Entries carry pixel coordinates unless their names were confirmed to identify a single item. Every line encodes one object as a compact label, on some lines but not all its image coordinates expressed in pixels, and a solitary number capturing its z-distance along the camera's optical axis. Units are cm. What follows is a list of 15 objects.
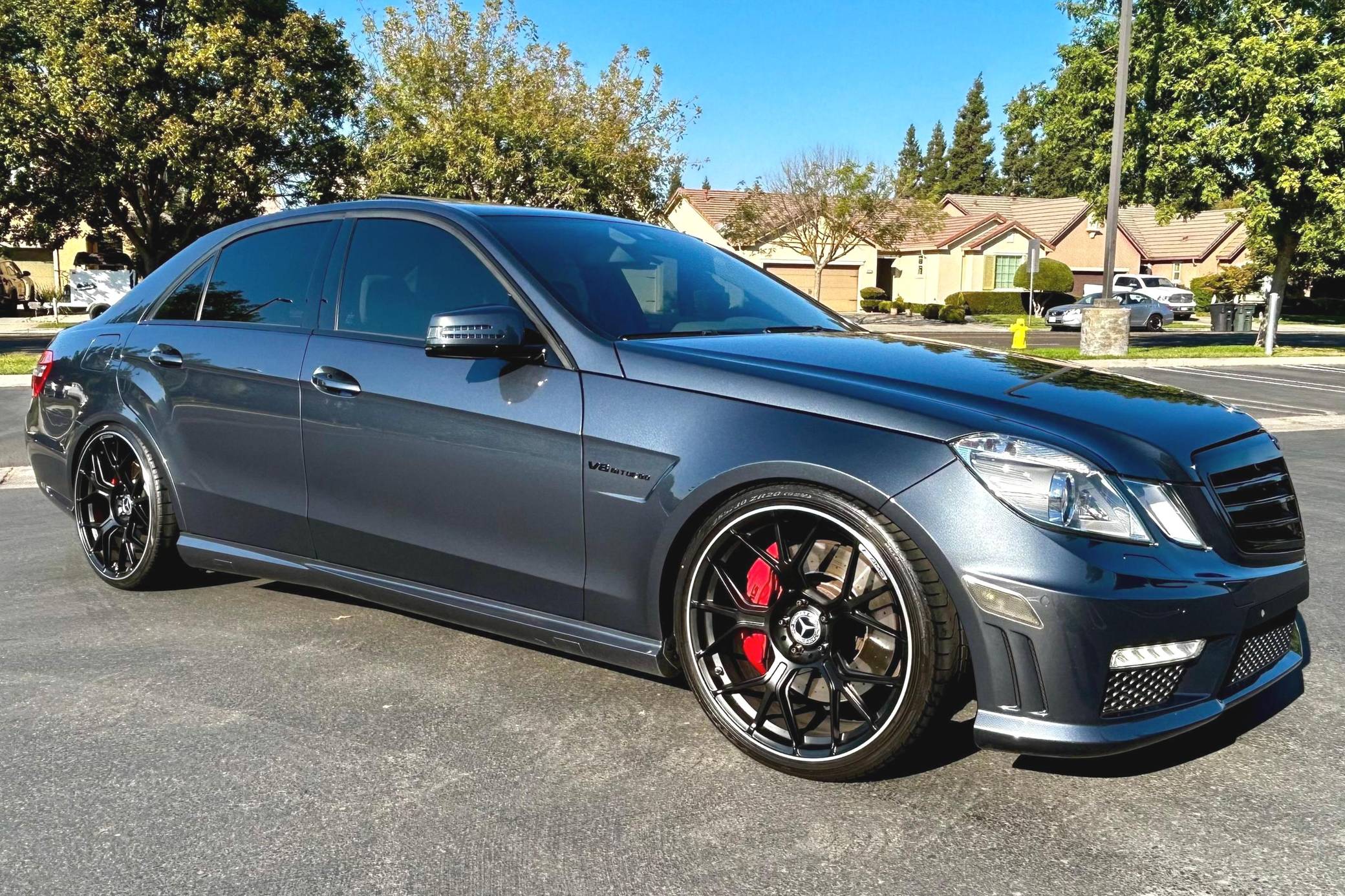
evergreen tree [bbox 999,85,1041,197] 10881
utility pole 2106
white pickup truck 4850
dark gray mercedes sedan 288
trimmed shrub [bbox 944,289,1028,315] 5106
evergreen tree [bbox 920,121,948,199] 11538
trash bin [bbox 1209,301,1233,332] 3778
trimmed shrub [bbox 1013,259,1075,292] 5394
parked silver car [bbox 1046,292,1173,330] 4112
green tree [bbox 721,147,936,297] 4600
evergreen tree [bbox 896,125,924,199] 12088
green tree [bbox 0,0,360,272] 2503
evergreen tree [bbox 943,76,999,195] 11138
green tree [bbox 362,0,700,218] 3025
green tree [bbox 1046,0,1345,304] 2356
